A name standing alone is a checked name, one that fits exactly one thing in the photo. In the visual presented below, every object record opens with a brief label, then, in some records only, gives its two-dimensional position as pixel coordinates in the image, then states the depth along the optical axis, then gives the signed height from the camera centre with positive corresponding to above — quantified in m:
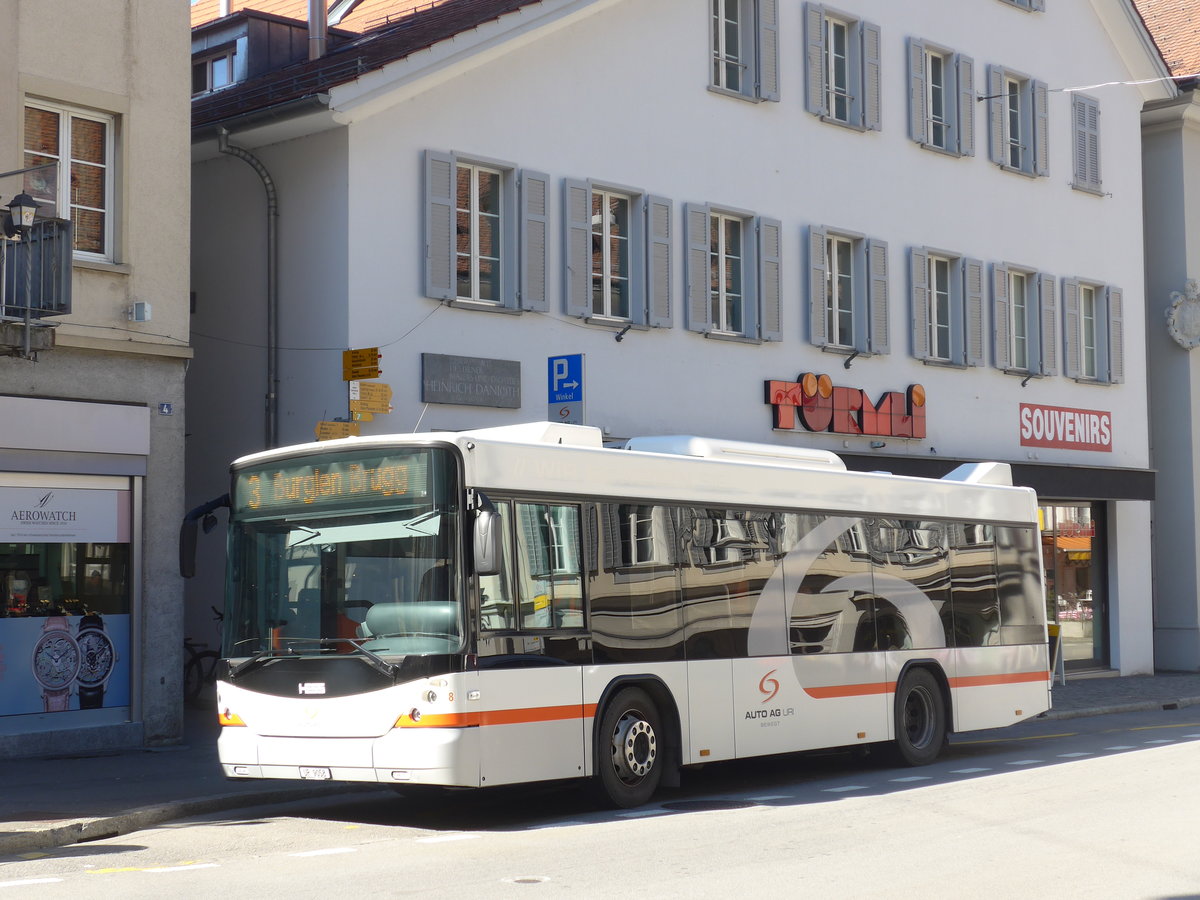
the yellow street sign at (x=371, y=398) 17.00 +1.84
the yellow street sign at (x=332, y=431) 16.61 +1.46
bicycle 18.53 -1.08
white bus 10.69 -0.27
